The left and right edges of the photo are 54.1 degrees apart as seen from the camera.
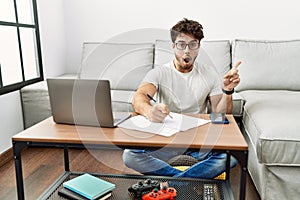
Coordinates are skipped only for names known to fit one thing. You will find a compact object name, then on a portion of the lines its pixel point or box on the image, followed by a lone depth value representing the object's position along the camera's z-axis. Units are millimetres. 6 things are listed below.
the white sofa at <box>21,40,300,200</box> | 1448
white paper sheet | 1189
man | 1453
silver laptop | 1148
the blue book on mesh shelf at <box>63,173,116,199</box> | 1073
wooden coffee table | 1052
